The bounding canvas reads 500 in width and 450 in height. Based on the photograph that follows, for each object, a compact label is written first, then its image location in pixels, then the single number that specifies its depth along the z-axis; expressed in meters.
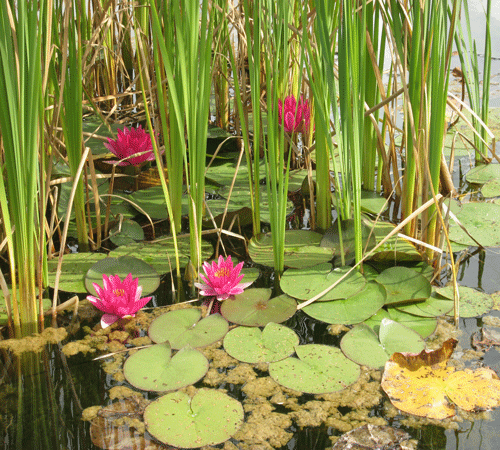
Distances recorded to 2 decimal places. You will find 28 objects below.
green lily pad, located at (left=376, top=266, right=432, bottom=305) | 1.40
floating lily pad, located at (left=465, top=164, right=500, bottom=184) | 2.10
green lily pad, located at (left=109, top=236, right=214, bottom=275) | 1.60
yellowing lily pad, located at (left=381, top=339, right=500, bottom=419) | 1.07
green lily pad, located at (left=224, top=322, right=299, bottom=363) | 1.23
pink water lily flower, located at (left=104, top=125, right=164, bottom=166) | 1.89
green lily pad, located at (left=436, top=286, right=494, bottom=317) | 1.36
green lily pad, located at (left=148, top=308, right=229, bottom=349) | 1.29
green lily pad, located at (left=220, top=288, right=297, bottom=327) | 1.37
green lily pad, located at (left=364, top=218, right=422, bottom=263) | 1.53
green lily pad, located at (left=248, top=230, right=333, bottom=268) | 1.59
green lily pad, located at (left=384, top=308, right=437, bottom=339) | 1.31
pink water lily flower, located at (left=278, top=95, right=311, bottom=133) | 2.07
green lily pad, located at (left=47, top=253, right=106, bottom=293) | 1.48
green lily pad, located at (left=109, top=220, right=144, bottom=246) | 1.73
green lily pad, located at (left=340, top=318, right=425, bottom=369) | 1.22
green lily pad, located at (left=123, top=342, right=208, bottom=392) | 1.14
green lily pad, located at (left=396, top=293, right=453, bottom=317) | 1.36
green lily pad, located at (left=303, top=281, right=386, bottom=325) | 1.35
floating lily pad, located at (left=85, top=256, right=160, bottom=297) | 1.48
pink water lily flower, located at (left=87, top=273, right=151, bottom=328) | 1.33
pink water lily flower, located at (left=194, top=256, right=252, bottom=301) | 1.42
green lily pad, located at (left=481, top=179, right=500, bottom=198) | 1.97
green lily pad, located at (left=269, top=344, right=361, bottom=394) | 1.14
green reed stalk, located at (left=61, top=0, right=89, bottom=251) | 1.41
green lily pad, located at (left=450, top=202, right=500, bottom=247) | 1.67
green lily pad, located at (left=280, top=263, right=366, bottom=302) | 1.42
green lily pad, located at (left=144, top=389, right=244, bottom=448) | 0.99
